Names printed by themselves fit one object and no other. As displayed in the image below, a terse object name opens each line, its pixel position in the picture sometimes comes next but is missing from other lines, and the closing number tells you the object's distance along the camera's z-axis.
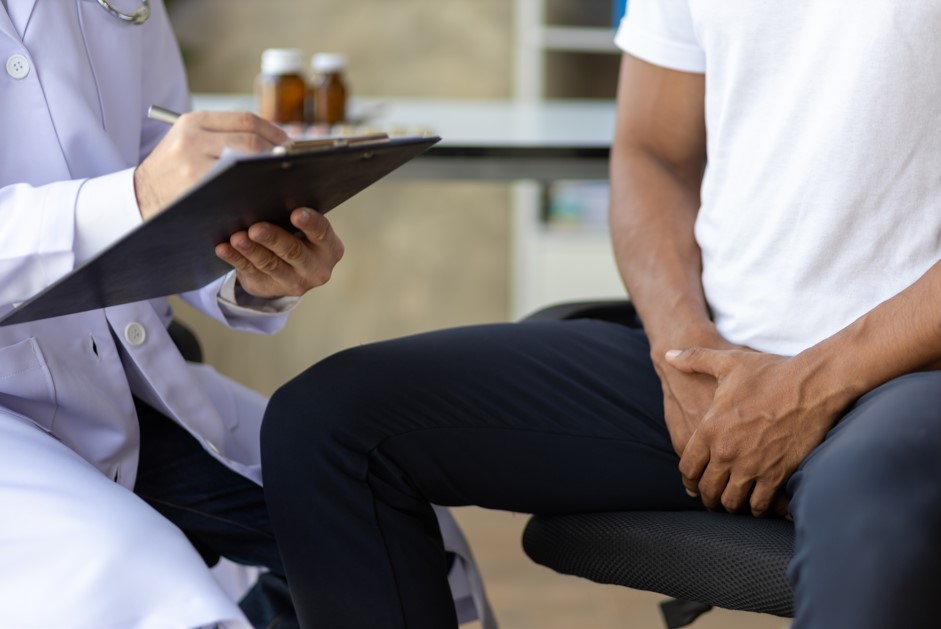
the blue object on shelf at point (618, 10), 5.22
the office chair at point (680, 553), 1.83
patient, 1.87
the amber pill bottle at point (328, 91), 2.96
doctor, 1.76
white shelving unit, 5.34
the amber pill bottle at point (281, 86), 2.85
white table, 2.64
